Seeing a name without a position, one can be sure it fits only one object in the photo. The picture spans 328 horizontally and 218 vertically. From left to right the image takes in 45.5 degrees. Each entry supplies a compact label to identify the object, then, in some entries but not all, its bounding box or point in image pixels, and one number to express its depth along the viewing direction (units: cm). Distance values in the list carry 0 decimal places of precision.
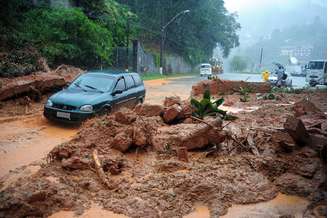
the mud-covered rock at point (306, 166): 655
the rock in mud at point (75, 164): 669
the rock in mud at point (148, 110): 1017
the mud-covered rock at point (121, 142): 771
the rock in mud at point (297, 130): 690
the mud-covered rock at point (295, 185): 626
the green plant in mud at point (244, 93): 1916
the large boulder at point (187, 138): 805
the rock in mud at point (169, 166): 709
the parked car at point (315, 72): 3212
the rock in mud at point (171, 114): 1005
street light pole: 4170
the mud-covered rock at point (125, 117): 860
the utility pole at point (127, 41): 3365
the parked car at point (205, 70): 4794
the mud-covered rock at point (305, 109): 989
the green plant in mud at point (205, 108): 1031
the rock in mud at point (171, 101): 1156
